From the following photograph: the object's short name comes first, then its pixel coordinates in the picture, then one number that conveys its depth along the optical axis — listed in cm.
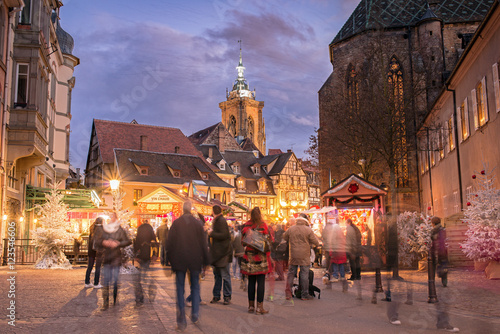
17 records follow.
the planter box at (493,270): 1369
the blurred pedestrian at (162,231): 1828
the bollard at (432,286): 984
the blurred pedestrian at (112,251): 956
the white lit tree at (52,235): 1811
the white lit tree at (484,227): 1359
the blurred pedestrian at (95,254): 1232
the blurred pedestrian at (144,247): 1066
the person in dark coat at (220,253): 988
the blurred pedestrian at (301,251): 1073
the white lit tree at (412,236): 1670
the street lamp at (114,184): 2086
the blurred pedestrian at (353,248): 1322
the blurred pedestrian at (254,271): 902
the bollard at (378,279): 1164
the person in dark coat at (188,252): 780
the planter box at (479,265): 1625
